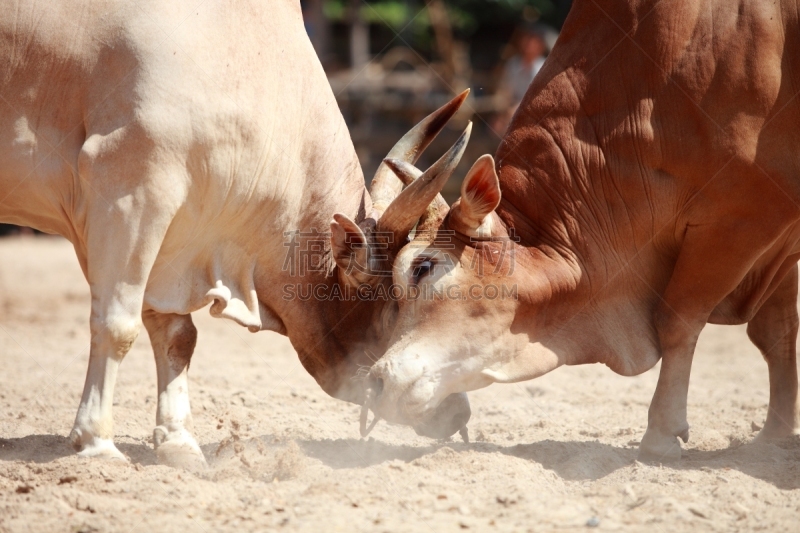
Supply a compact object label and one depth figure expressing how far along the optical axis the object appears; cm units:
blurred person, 2267
